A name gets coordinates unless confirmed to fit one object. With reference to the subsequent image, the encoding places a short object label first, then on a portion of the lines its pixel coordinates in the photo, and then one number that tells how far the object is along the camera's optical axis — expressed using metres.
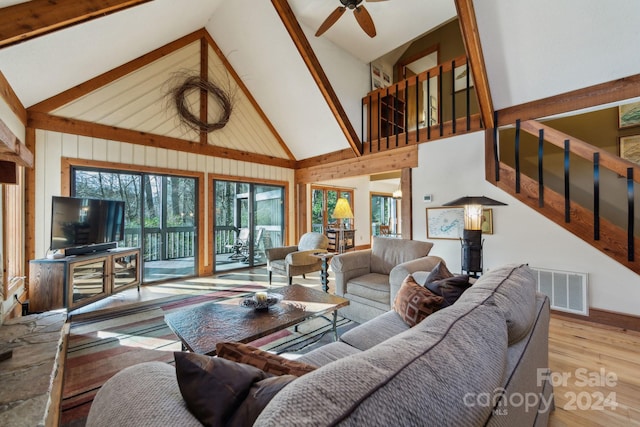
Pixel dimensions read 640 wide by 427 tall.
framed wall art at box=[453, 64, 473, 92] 5.52
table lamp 5.85
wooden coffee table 1.74
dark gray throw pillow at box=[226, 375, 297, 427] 0.64
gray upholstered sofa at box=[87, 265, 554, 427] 0.48
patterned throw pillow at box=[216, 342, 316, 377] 0.88
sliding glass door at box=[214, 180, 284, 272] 5.71
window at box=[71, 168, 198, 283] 4.35
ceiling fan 3.27
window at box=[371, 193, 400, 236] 9.68
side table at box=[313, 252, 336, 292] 3.89
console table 7.55
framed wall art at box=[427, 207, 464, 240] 4.14
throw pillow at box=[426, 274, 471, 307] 1.65
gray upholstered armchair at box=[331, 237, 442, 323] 2.72
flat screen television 3.40
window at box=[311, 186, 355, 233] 8.26
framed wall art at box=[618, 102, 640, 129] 3.79
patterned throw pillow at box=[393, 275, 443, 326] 1.65
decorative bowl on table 2.20
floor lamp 2.99
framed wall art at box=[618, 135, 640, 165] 3.80
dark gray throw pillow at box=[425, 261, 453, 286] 1.96
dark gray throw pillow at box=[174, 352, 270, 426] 0.66
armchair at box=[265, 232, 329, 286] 4.39
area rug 1.91
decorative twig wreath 5.03
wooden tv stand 3.20
